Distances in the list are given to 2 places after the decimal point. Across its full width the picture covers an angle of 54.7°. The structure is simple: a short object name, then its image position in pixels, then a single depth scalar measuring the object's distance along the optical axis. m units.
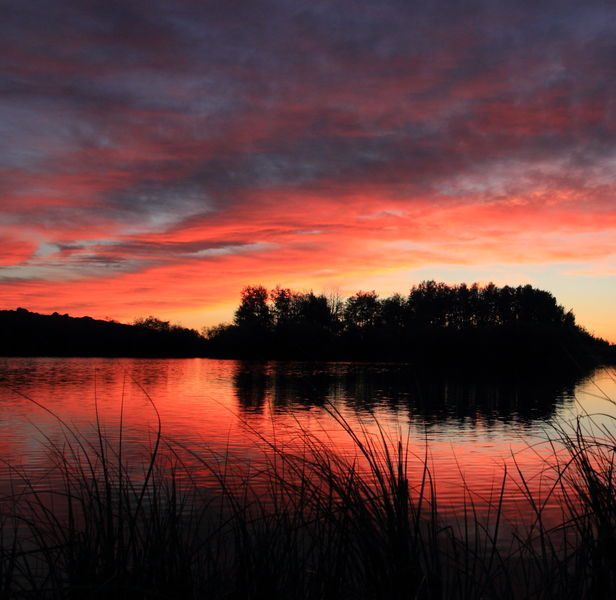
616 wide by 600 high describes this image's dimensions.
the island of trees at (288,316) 58.56
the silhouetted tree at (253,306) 89.44
